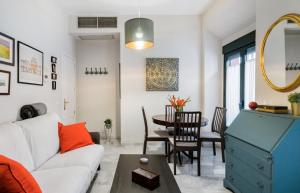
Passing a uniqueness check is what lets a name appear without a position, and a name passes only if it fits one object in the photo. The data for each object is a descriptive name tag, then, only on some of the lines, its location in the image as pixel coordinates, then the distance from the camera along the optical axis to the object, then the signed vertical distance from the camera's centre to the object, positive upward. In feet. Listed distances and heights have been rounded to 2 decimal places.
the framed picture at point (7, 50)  7.13 +1.85
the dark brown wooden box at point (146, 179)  5.43 -2.35
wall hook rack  16.12 +2.22
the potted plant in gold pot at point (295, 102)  5.81 -0.16
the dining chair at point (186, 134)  9.32 -1.89
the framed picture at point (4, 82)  7.04 +0.58
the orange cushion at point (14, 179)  3.48 -1.54
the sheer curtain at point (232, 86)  12.60 +0.75
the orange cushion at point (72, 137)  8.35 -1.78
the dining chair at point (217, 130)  10.62 -2.00
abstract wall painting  14.87 +1.81
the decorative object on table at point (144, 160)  7.00 -2.31
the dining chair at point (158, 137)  11.01 -2.28
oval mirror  6.40 +1.57
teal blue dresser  5.49 -1.78
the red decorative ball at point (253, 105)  7.60 -0.32
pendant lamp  8.60 +3.01
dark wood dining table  10.09 -1.30
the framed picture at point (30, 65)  8.27 +1.54
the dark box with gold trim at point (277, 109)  6.49 -0.42
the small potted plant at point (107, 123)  15.56 -2.07
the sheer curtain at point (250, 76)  11.00 +1.25
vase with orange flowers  11.28 -0.40
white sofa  5.46 -2.23
